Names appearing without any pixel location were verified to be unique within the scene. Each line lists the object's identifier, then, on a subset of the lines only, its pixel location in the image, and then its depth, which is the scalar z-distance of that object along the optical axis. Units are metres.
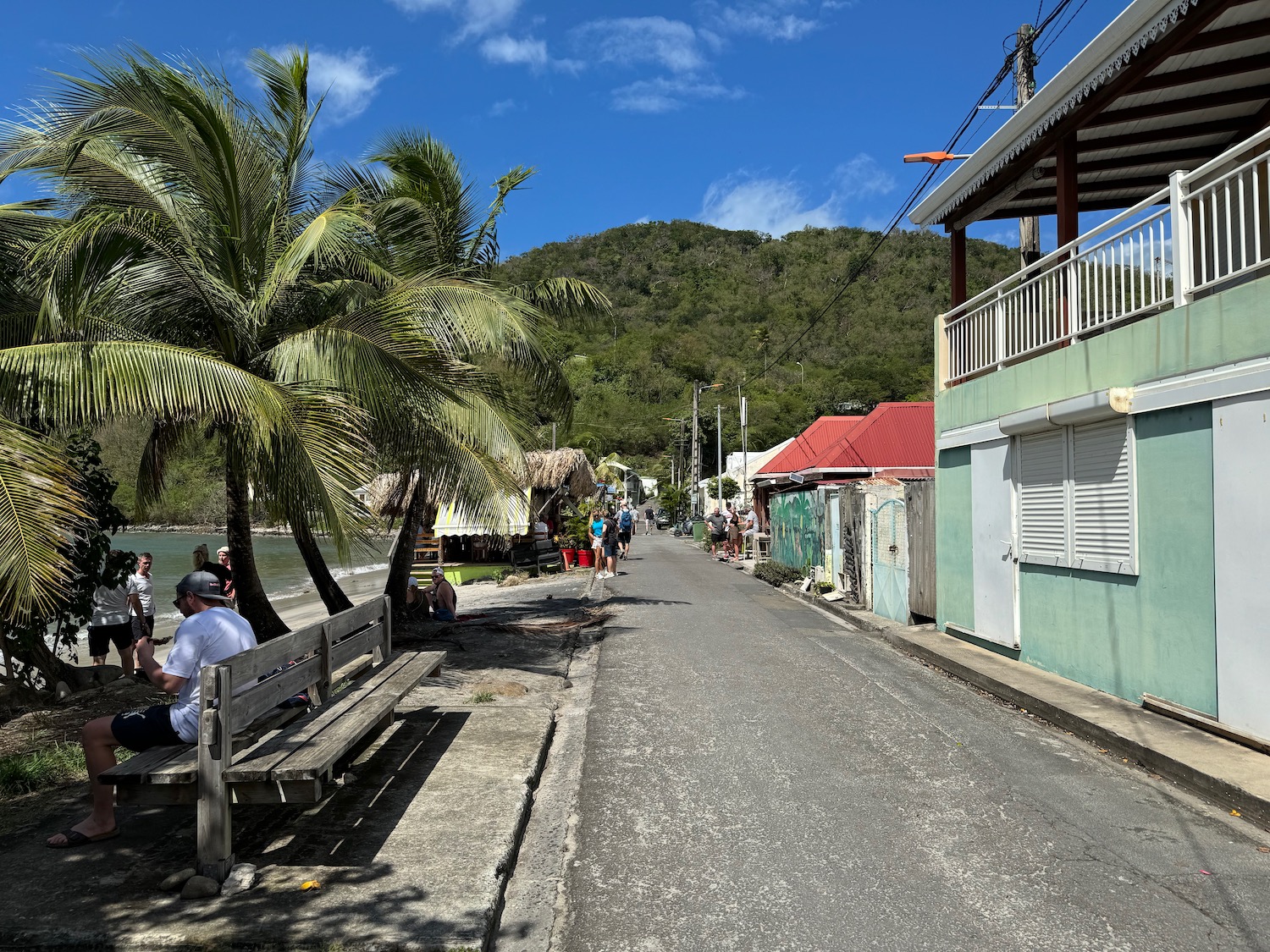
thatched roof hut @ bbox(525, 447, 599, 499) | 25.28
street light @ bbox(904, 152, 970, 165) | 15.23
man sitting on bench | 4.71
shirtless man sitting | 14.05
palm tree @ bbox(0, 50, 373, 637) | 7.36
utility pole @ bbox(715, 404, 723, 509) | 57.47
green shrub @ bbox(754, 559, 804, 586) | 21.34
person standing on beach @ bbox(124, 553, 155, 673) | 11.32
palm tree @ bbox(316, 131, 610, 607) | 9.96
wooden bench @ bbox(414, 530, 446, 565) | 25.97
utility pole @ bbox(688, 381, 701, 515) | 50.50
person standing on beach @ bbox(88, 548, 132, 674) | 11.03
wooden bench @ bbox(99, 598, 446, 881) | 4.23
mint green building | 6.78
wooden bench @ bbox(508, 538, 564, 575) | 25.52
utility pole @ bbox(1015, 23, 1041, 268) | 12.77
